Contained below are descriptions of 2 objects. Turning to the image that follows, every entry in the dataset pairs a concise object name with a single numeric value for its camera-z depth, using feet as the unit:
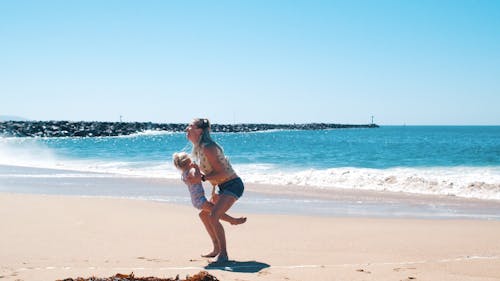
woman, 18.93
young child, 19.03
